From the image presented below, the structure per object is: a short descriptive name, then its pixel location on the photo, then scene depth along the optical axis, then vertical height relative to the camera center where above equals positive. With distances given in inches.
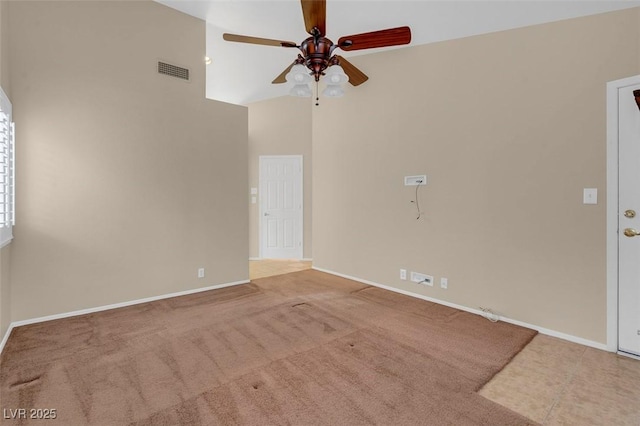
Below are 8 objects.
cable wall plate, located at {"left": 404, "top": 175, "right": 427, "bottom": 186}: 140.0 +13.7
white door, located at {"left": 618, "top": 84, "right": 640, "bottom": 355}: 89.3 -4.7
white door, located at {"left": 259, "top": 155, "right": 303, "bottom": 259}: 236.4 +0.2
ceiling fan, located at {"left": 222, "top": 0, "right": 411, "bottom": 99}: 84.1 +49.8
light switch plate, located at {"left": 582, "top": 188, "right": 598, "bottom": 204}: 95.8 +3.8
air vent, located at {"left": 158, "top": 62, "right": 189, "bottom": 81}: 136.5 +66.9
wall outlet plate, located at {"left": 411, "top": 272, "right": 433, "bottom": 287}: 138.7 -34.6
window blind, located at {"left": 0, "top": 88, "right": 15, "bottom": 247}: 89.0 +12.2
